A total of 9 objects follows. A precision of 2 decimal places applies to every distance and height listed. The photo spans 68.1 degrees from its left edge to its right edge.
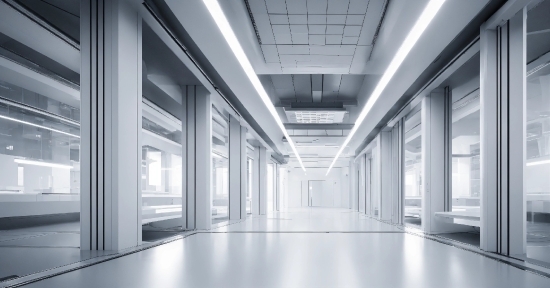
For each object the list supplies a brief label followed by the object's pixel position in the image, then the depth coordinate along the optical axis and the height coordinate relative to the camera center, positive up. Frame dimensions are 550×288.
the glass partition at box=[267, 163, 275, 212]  24.84 -2.02
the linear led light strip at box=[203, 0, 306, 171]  4.77 +1.61
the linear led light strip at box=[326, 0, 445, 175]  4.81 +1.61
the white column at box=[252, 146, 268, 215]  18.27 -1.30
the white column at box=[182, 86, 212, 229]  8.87 -0.13
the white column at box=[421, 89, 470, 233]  8.82 -0.37
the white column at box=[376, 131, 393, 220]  13.98 -0.72
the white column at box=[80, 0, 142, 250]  4.81 +0.32
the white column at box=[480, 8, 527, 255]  5.04 +0.22
